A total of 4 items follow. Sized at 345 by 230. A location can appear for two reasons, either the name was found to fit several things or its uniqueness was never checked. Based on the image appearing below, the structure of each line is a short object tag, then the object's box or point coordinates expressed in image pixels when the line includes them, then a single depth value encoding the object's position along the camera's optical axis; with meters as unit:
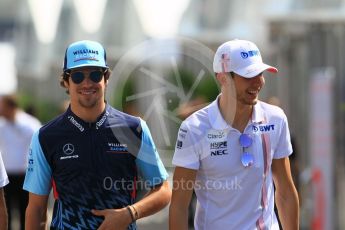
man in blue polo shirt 12.22
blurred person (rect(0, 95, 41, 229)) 26.53
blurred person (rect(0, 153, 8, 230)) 12.83
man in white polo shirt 12.41
